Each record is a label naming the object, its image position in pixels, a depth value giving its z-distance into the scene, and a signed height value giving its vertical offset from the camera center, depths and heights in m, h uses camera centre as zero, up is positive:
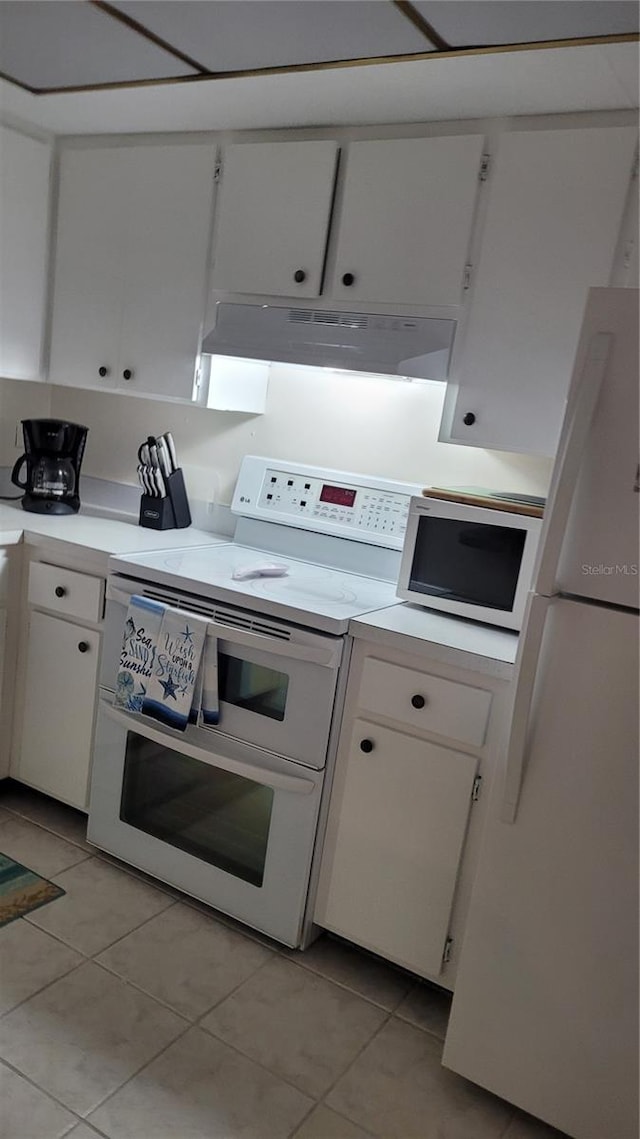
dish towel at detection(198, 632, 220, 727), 2.16 -0.73
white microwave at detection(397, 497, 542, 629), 2.06 -0.32
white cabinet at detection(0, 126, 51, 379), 2.76 +0.41
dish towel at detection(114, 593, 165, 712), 2.26 -0.70
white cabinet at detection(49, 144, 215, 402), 2.58 +0.38
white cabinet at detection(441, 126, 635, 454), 1.94 +0.39
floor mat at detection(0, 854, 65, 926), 2.25 -1.41
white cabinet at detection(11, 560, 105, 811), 2.53 -0.92
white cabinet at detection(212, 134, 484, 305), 2.13 +0.52
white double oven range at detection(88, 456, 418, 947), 2.08 -0.79
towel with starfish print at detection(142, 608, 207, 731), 2.17 -0.71
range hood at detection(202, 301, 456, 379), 2.18 +0.20
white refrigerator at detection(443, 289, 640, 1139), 1.53 -0.70
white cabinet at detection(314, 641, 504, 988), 1.92 -0.90
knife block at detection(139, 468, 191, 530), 2.91 -0.40
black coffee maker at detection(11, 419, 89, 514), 2.87 -0.29
